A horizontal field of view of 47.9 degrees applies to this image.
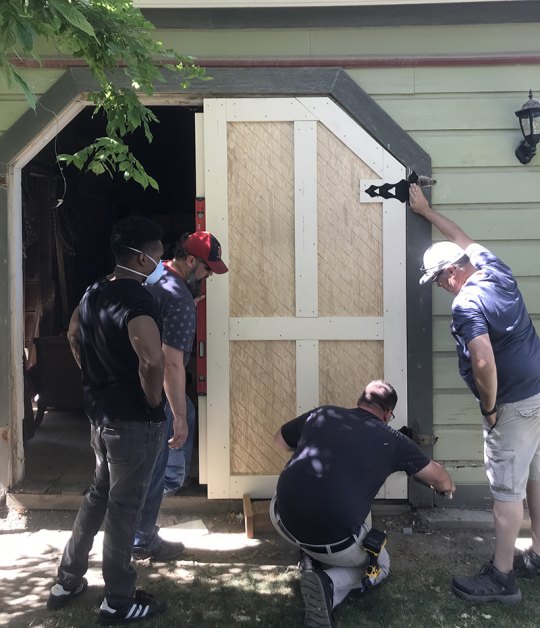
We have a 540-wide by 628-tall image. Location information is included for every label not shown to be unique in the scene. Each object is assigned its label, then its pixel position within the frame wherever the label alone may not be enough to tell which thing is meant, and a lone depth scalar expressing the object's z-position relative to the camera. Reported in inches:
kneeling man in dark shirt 105.6
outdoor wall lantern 139.7
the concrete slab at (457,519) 144.8
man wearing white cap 114.5
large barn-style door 147.0
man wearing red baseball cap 125.1
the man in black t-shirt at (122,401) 102.5
